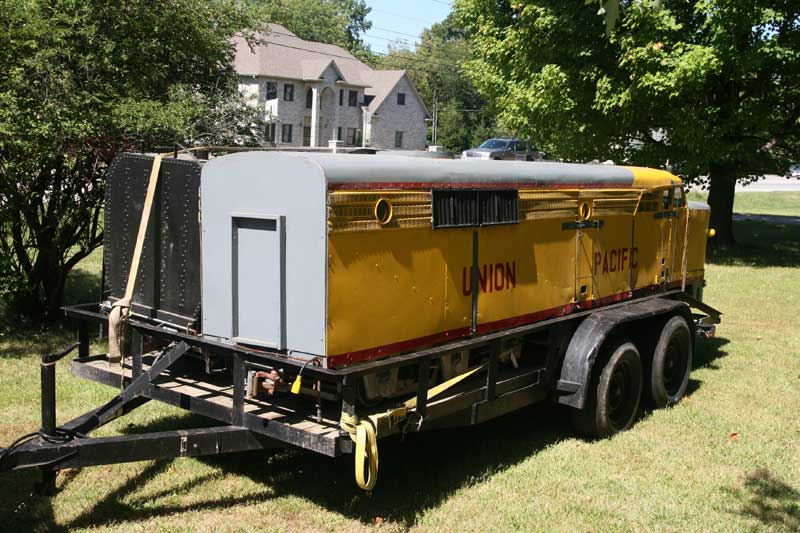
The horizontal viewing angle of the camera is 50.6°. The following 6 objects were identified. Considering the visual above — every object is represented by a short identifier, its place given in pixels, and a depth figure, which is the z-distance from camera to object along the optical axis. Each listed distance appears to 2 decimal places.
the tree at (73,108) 8.83
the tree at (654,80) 17.20
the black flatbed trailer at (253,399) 4.91
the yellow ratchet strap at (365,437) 5.11
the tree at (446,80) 66.44
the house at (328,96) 53.41
